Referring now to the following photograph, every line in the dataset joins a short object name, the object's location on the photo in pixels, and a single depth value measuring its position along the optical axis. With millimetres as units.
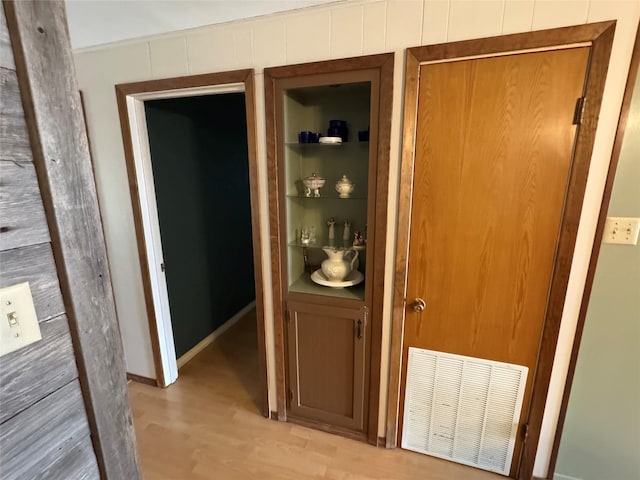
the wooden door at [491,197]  1288
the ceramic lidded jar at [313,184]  1789
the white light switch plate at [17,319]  561
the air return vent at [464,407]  1570
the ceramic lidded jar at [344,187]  1736
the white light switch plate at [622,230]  1288
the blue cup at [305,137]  1721
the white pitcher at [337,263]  1804
